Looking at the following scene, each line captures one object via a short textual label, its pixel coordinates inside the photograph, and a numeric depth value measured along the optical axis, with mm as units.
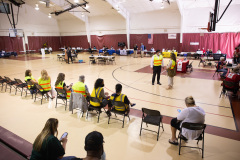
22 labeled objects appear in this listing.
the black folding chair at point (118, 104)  4145
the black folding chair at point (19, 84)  6901
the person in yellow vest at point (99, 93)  4480
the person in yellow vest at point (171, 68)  7188
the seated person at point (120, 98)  4180
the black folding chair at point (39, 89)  5789
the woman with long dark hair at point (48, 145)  2123
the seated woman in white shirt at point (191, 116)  3252
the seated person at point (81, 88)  4805
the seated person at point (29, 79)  6329
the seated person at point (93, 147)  1779
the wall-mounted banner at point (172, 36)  20484
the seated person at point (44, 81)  5871
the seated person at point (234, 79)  6088
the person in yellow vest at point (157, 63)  7860
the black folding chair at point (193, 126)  3150
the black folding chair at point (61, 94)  5320
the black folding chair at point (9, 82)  7276
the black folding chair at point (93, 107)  4461
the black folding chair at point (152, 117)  3762
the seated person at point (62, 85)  5352
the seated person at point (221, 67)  8827
